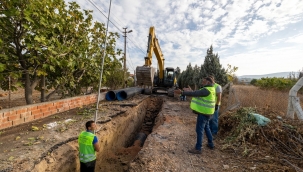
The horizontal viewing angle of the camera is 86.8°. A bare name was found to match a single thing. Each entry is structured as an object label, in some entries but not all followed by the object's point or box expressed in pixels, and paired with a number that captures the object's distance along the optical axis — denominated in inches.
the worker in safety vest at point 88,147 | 121.0
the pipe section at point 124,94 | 344.2
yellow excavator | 381.4
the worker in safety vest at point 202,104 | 141.0
